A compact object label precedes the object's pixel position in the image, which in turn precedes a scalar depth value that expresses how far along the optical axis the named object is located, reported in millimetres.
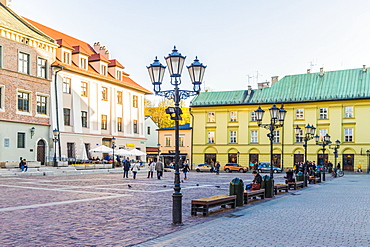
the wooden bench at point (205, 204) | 11375
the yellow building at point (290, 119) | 54031
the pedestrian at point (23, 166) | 31453
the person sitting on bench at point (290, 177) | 22334
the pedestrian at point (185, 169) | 32469
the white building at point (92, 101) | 42562
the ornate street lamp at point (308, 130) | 28258
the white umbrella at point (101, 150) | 41759
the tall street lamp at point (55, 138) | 37106
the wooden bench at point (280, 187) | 18766
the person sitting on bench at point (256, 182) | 16688
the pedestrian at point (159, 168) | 29980
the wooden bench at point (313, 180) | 28262
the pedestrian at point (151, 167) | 31638
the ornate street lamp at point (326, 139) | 36056
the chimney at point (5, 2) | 39562
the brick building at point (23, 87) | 35812
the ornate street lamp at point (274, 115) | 19839
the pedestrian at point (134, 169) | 29420
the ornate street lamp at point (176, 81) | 10078
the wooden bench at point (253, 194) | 14367
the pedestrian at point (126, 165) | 30266
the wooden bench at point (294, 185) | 21866
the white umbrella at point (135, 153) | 43544
